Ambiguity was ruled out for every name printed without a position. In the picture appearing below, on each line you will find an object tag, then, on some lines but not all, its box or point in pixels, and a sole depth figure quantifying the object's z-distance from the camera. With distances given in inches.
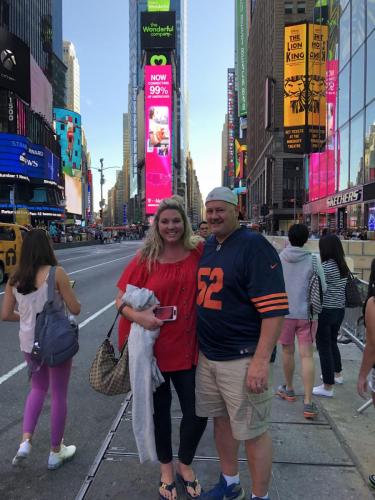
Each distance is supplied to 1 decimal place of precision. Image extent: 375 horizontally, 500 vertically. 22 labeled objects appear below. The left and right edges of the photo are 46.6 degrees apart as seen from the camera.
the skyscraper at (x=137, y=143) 6860.2
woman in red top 107.9
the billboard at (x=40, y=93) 2736.2
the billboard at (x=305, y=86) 1727.4
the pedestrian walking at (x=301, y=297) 166.6
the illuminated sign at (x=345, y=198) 1047.0
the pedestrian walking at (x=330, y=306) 179.8
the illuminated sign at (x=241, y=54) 5364.2
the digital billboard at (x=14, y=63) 2221.9
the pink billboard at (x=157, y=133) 5270.7
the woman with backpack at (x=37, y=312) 127.0
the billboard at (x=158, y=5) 5831.7
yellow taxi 559.5
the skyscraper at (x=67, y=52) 7667.3
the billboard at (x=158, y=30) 5718.5
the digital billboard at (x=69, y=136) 4587.4
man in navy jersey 95.2
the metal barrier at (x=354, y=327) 235.9
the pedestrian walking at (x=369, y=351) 103.7
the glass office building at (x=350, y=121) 979.3
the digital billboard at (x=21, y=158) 2224.4
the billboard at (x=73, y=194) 4006.6
